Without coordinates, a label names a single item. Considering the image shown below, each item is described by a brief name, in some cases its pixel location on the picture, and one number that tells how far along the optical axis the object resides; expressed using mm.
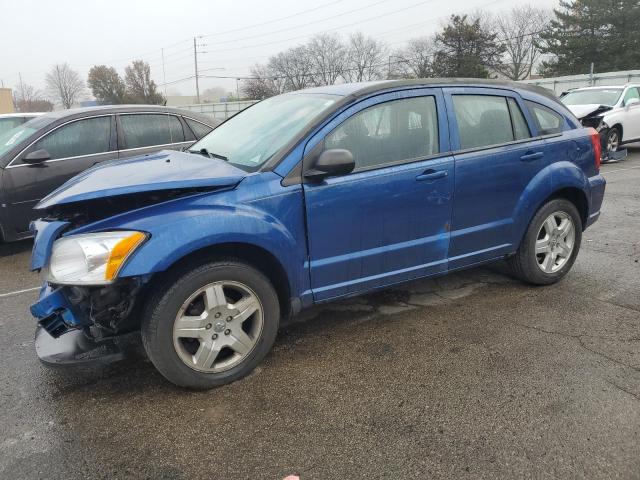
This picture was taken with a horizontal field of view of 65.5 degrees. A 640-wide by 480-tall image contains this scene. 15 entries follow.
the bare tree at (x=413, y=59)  60803
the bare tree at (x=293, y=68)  66938
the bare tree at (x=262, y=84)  65162
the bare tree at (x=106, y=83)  75938
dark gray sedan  5711
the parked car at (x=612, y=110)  12055
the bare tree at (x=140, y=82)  74638
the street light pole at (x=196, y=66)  69125
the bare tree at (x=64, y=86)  82125
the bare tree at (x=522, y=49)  62625
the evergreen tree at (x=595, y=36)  40125
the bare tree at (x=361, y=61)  68438
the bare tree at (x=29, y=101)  72562
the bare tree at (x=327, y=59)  68875
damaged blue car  2719
